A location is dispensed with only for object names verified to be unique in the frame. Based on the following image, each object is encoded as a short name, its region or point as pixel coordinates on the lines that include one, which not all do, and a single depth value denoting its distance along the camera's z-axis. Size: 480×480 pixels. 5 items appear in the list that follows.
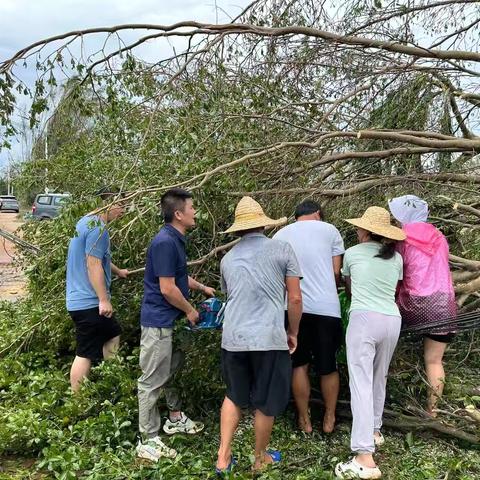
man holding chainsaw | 3.36
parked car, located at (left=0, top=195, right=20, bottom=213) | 26.06
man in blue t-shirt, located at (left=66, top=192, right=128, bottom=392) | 3.89
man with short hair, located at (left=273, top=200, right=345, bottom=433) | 3.49
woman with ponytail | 3.08
